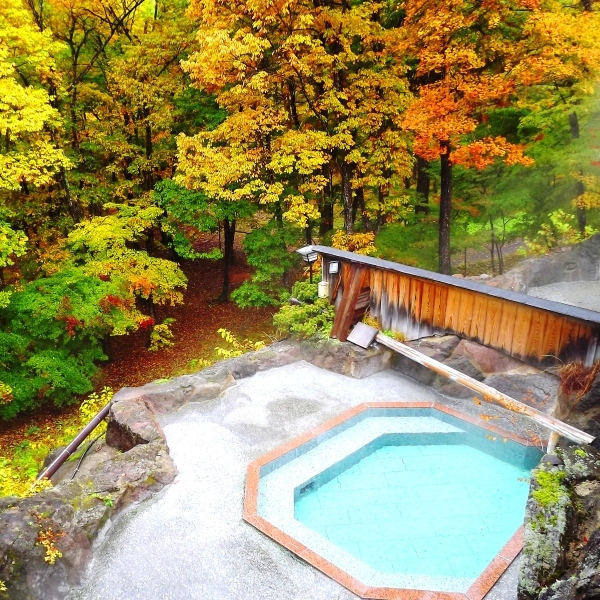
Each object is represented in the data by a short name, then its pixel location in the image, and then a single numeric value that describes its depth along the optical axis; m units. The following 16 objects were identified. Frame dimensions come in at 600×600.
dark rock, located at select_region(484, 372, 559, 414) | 7.80
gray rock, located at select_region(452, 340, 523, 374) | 8.17
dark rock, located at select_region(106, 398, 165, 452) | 7.68
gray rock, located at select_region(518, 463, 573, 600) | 4.15
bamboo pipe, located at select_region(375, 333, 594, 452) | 6.20
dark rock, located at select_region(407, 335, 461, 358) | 8.82
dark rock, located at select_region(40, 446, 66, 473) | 9.14
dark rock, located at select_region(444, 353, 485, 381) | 8.52
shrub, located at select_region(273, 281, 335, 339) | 10.56
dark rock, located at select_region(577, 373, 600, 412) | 5.89
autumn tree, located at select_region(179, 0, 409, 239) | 11.95
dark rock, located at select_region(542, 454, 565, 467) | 5.36
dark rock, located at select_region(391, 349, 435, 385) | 9.29
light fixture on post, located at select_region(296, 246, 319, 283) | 10.47
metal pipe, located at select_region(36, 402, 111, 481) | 7.42
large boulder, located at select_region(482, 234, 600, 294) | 12.75
